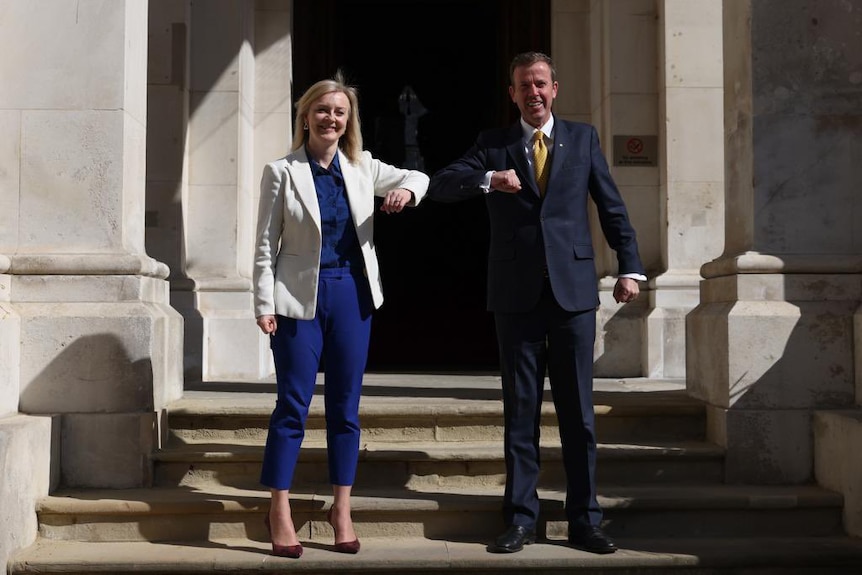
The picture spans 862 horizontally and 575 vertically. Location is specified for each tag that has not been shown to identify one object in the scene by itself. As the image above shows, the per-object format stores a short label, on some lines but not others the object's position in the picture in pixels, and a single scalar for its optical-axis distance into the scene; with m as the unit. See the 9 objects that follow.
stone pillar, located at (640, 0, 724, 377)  8.20
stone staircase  4.48
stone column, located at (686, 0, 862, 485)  5.38
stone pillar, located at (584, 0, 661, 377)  8.48
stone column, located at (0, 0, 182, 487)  5.19
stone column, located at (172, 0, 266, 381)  8.18
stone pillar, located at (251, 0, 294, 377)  8.95
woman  4.41
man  4.52
